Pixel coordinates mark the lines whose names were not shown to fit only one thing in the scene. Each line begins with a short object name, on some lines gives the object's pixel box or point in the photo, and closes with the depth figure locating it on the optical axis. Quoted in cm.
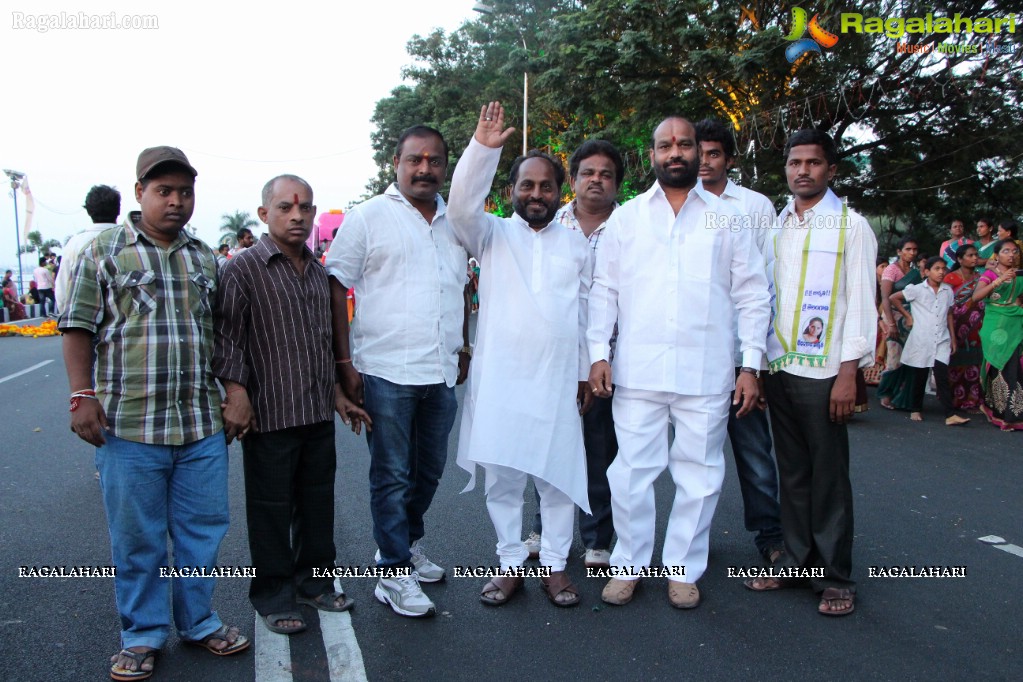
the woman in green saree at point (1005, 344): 732
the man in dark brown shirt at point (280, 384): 307
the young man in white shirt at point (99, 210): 464
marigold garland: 1773
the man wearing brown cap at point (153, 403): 278
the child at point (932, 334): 802
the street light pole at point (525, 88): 2162
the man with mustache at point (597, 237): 389
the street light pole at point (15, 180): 4212
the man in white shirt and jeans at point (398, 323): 335
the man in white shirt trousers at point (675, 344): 338
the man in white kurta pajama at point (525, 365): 338
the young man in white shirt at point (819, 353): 337
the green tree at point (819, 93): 1243
